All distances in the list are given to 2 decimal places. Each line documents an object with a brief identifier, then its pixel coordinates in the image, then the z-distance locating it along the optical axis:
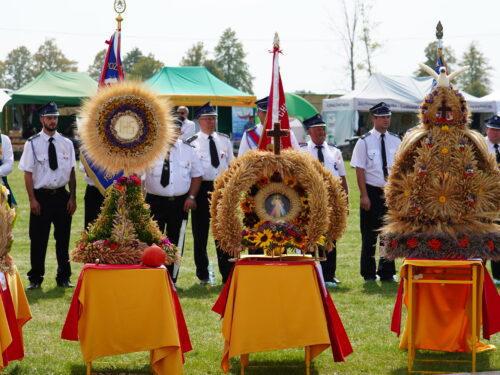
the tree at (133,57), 96.00
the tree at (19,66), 96.44
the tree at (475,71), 80.19
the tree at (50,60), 92.00
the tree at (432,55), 63.10
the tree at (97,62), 91.88
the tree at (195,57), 80.31
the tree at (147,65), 80.69
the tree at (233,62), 85.19
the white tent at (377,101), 32.88
